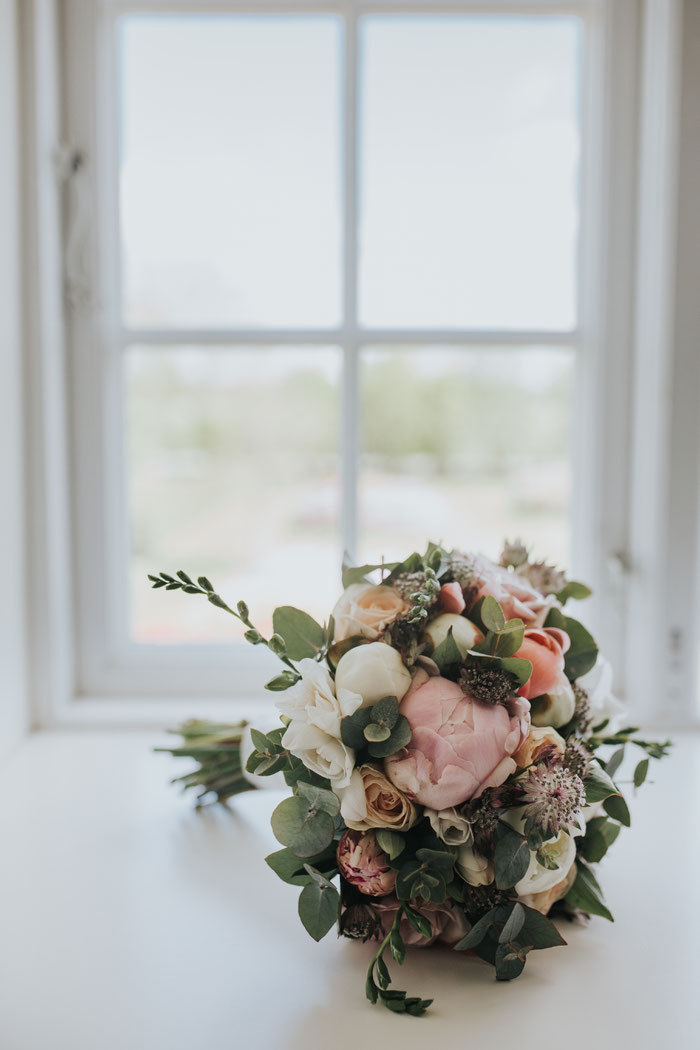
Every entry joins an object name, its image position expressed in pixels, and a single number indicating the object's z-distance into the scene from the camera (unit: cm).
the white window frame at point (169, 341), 129
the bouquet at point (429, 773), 63
